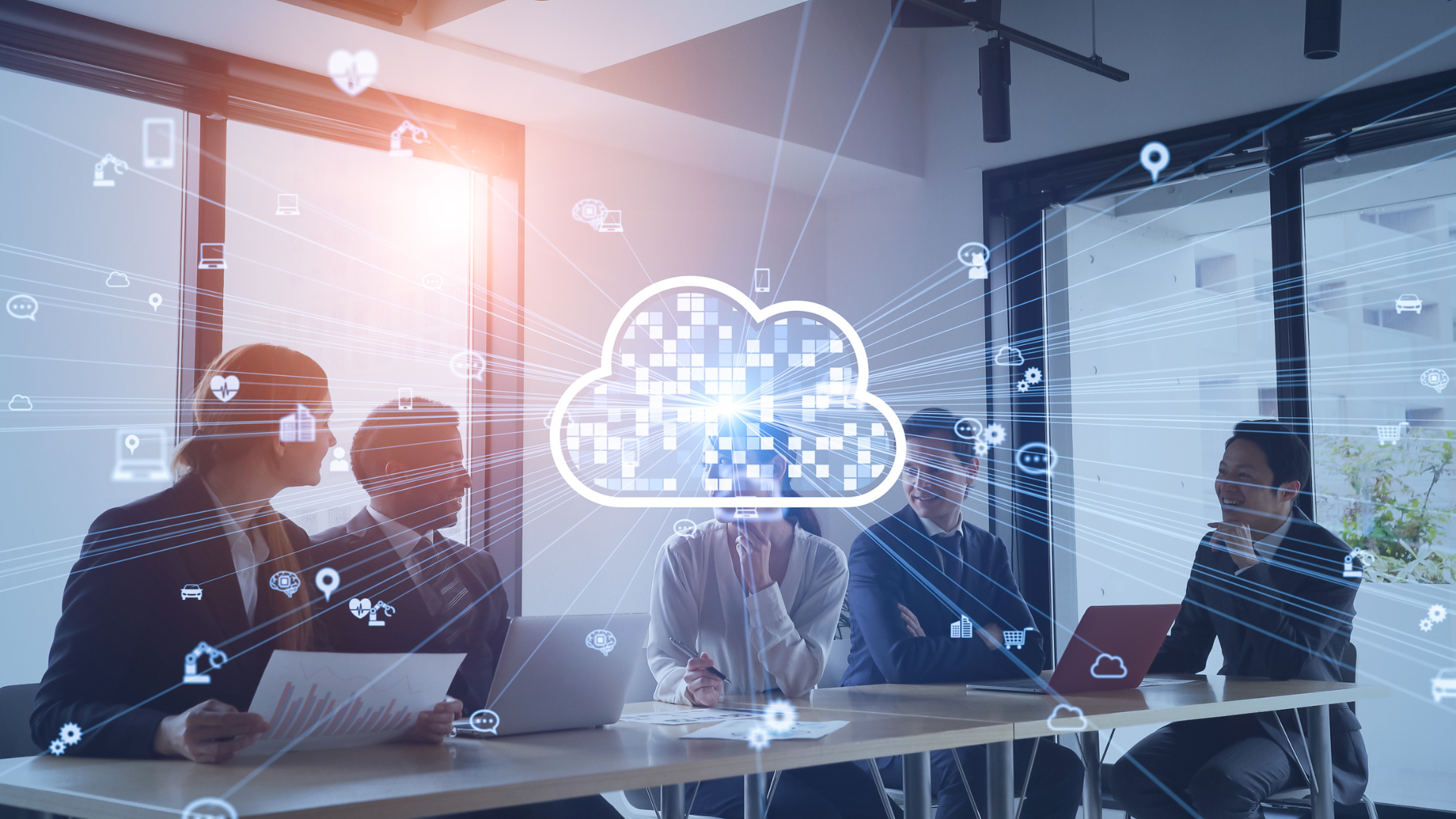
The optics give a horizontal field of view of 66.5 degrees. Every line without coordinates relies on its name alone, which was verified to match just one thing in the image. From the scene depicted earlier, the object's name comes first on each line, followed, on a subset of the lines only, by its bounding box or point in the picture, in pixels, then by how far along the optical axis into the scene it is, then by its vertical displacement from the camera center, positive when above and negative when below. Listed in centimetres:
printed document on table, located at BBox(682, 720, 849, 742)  210 -56
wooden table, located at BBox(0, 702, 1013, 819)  155 -52
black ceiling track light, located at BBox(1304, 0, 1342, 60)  308 +115
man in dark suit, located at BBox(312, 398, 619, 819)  266 -27
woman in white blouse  284 -48
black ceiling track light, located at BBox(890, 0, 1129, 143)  386 +134
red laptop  270 -52
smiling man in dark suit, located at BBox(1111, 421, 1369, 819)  296 -56
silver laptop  214 -45
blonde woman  191 -28
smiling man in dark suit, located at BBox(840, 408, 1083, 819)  305 -48
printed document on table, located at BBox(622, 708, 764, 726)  234 -59
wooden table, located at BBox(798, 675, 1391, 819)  242 -64
